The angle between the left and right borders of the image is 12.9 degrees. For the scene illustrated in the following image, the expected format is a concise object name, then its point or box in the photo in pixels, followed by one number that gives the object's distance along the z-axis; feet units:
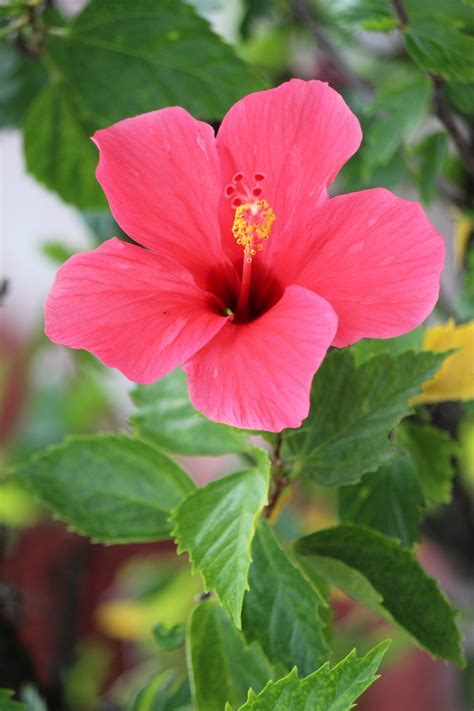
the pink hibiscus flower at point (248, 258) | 1.89
